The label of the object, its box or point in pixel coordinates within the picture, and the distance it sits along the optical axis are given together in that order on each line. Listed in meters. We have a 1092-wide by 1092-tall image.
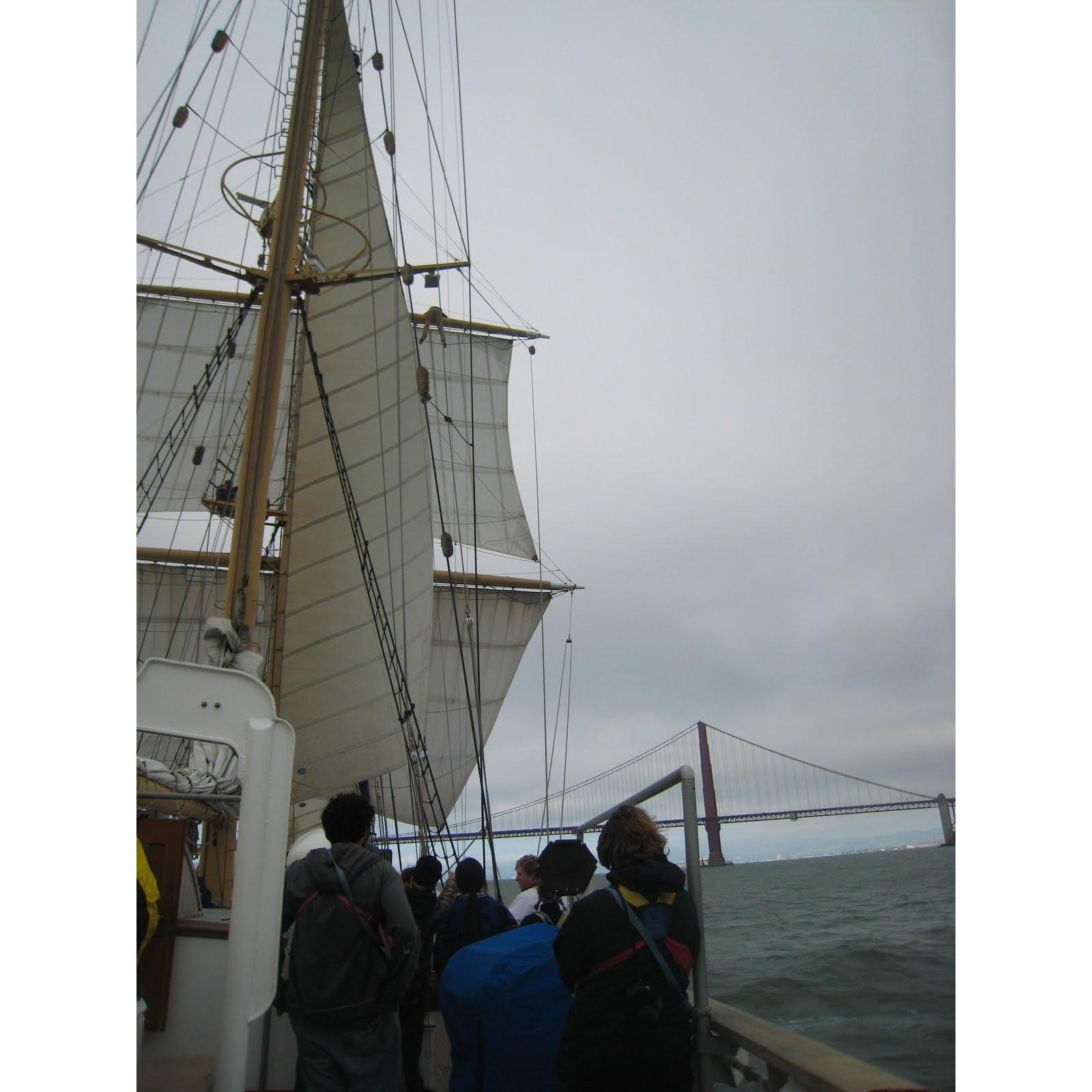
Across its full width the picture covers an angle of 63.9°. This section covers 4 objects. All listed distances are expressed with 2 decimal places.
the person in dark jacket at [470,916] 3.68
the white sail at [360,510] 8.34
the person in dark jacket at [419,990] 3.59
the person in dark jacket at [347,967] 2.43
